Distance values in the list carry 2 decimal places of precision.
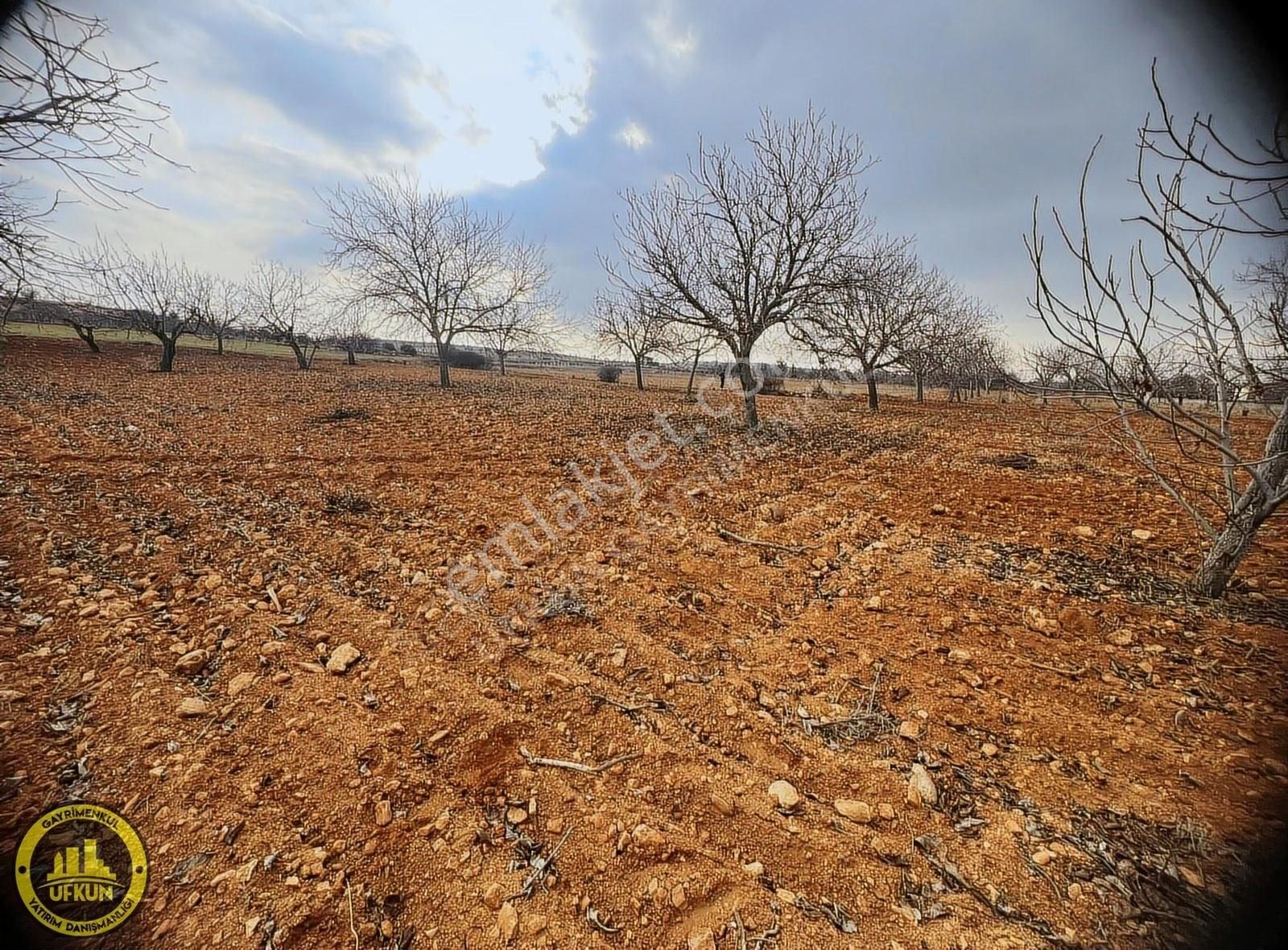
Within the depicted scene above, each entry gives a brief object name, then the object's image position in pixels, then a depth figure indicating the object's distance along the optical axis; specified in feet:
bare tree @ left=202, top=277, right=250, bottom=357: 68.18
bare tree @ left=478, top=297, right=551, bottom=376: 57.00
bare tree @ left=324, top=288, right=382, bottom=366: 51.93
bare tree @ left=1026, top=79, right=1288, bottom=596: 7.11
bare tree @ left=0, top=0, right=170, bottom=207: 7.55
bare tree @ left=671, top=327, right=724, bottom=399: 30.02
